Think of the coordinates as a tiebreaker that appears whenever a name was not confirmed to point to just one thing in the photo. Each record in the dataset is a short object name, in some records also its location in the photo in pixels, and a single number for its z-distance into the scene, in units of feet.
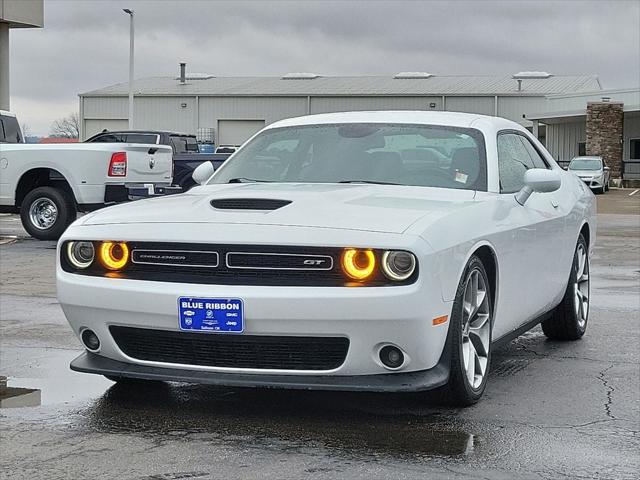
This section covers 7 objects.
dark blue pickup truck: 66.08
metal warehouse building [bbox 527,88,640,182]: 158.92
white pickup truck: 52.65
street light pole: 132.16
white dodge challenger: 15.78
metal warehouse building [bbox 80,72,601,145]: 188.96
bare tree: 332.80
